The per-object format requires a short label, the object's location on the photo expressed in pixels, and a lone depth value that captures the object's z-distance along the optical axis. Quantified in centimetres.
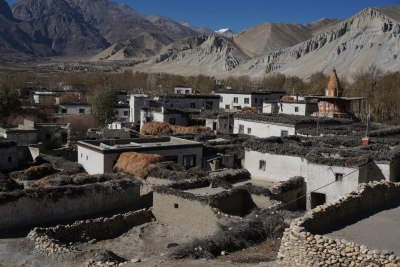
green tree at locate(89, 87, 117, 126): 5525
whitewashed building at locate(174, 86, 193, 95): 8338
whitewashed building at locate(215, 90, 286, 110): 6594
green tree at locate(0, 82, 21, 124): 5072
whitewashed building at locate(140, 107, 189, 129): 5084
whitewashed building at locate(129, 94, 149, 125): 5716
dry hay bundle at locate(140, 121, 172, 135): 4581
